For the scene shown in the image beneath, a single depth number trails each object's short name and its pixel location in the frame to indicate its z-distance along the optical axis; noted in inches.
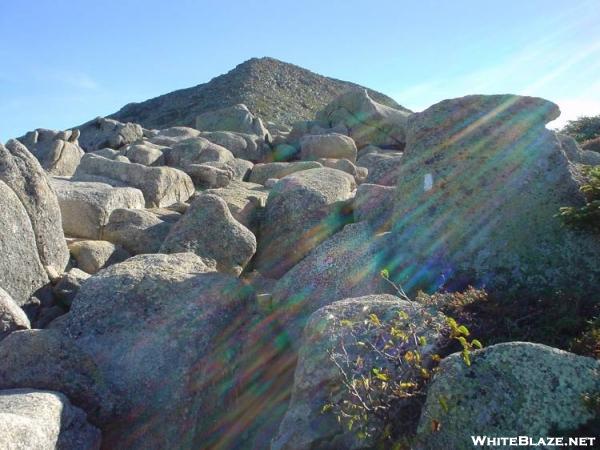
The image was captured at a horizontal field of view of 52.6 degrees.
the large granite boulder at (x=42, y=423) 191.2
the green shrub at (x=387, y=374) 184.9
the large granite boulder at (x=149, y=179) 605.0
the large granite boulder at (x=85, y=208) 471.5
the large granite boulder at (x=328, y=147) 919.0
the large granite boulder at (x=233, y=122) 1403.8
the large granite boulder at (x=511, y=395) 164.9
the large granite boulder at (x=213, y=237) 386.9
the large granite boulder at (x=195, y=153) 869.2
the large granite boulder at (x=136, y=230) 446.0
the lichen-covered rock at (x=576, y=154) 422.9
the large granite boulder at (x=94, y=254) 409.1
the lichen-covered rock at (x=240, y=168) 784.8
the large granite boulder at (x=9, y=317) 276.4
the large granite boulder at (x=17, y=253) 327.6
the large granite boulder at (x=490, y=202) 283.0
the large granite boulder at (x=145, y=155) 849.5
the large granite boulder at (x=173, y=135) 1131.4
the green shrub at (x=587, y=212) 276.5
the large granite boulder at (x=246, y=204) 466.6
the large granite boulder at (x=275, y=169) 707.4
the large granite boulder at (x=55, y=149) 836.6
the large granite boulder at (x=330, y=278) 318.7
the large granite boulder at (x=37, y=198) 356.8
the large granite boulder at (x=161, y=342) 254.8
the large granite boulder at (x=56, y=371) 237.5
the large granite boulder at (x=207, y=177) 685.9
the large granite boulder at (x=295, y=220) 431.2
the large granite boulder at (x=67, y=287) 348.8
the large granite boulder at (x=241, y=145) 1056.8
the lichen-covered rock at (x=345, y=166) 715.8
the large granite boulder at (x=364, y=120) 1167.0
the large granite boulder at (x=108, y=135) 1434.5
